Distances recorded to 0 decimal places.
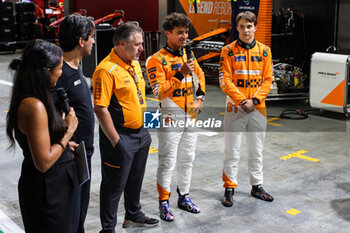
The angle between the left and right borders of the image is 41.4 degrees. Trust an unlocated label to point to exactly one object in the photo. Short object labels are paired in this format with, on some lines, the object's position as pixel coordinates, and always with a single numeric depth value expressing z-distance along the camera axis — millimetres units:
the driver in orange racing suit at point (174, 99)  4047
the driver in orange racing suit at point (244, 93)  4488
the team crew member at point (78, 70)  3133
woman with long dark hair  2375
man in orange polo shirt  3484
